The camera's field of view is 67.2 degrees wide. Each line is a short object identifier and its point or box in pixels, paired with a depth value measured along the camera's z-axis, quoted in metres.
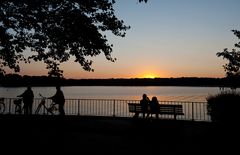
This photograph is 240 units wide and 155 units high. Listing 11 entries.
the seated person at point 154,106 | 9.05
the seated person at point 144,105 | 9.28
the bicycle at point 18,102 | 12.45
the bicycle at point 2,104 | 13.99
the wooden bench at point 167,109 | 8.87
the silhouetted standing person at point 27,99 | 10.82
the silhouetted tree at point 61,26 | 6.99
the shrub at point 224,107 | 6.63
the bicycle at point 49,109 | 11.97
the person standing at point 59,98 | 9.64
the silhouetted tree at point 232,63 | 10.81
